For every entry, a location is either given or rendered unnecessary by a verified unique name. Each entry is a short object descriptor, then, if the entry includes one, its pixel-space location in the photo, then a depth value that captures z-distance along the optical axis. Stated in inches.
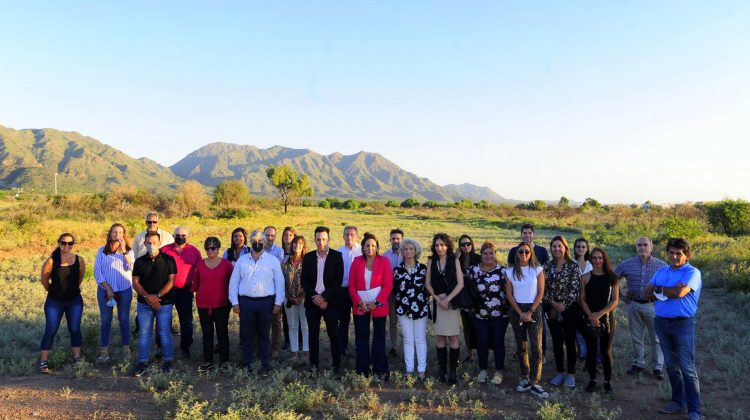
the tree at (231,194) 1732.3
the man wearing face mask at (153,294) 214.8
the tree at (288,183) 1969.7
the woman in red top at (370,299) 211.3
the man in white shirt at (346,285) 221.9
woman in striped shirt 229.0
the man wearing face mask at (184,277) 226.1
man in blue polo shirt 170.2
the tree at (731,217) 815.7
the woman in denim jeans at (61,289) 216.1
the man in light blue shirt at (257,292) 215.9
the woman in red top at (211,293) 222.4
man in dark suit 215.2
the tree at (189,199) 1325.0
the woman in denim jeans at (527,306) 197.8
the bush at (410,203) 2824.8
